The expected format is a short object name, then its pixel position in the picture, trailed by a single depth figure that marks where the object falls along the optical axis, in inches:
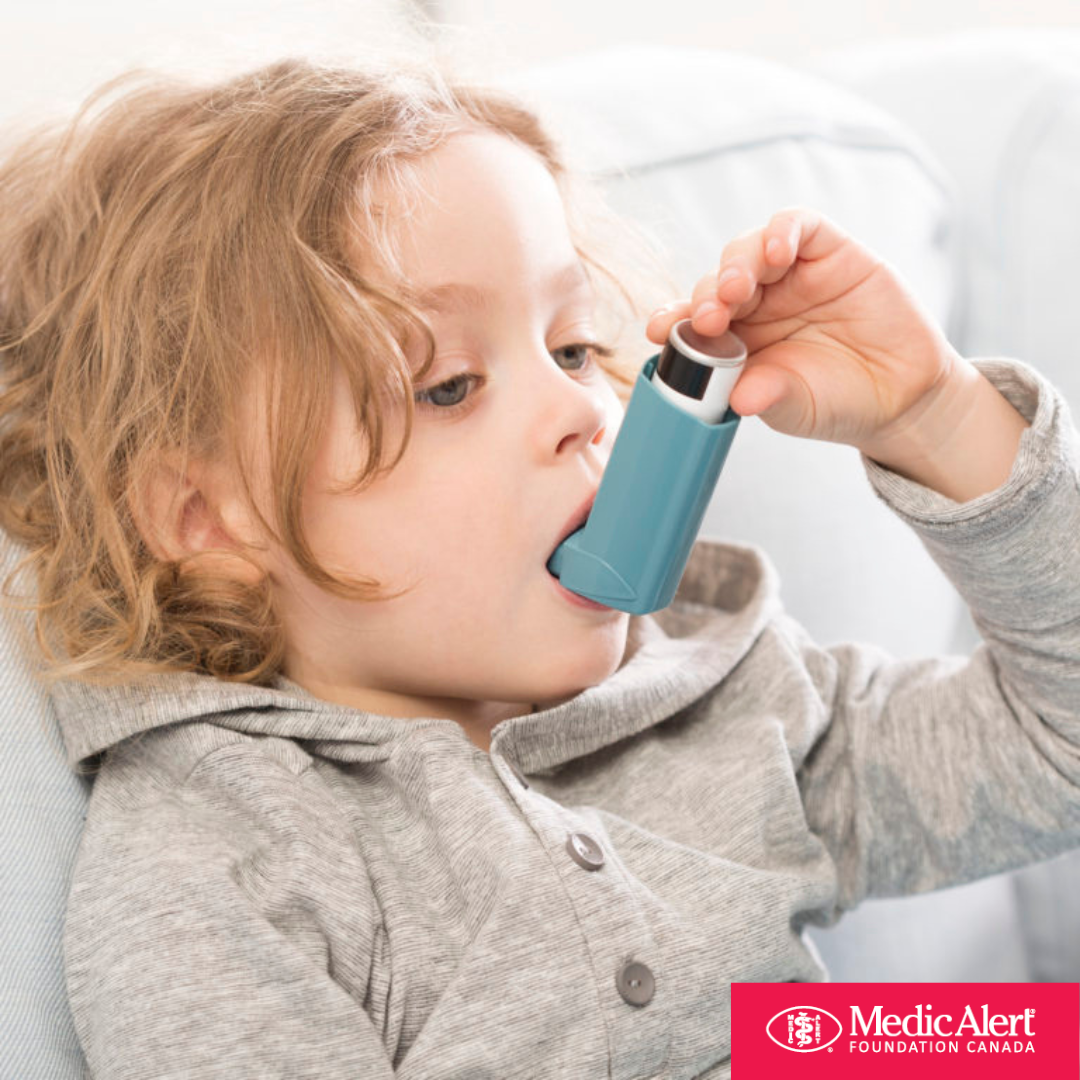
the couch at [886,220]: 43.4
